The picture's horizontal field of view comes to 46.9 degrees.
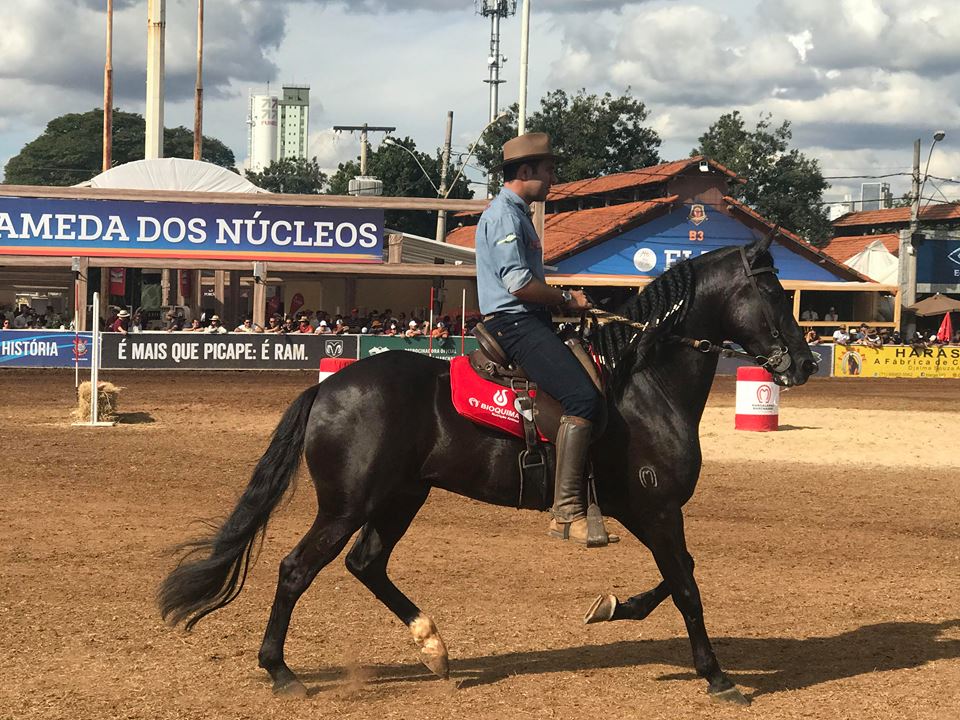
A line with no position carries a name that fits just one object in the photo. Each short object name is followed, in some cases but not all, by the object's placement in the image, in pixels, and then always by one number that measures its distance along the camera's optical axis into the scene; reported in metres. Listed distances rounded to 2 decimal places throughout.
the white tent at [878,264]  54.47
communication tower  59.84
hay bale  18.83
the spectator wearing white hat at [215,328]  30.42
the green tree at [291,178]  126.31
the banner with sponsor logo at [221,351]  29.22
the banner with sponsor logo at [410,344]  30.81
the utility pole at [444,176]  45.47
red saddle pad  6.25
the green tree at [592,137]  67.69
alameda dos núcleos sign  32.00
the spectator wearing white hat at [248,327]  31.47
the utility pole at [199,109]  51.13
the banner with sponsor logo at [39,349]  29.36
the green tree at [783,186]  64.56
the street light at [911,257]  47.12
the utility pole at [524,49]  41.12
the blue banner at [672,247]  44.53
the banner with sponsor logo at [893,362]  35.81
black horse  6.16
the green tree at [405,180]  71.75
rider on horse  6.09
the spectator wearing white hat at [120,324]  29.81
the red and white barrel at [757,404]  18.64
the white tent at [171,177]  38.06
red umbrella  40.19
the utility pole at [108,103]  46.06
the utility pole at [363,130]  62.41
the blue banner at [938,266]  50.41
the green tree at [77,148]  115.38
